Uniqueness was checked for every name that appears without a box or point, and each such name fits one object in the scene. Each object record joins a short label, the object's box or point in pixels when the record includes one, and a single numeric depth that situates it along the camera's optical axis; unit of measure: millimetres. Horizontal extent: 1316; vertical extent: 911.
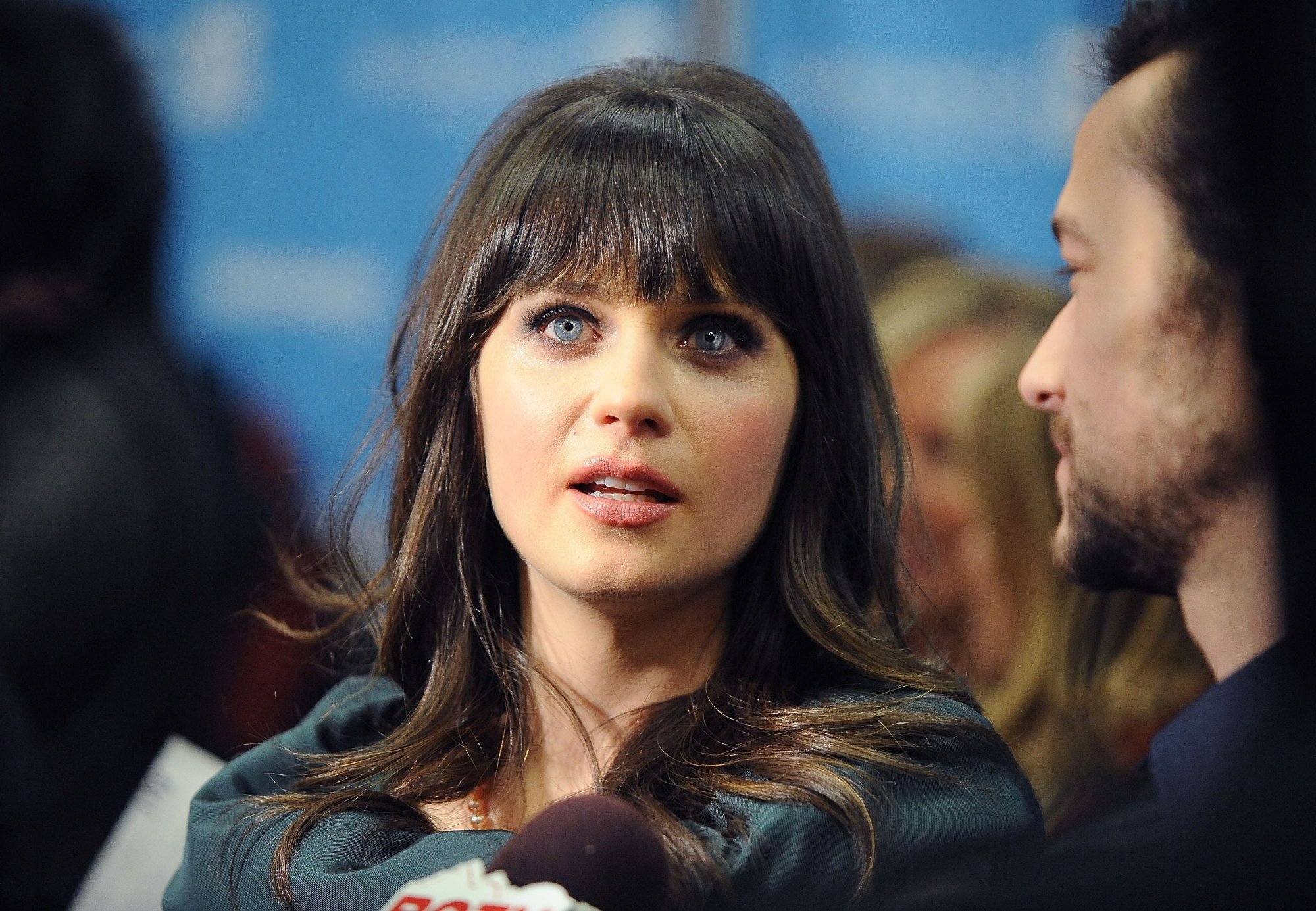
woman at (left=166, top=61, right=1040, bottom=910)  3070
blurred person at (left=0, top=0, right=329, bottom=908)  3400
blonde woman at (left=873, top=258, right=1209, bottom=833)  3379
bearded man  3044
